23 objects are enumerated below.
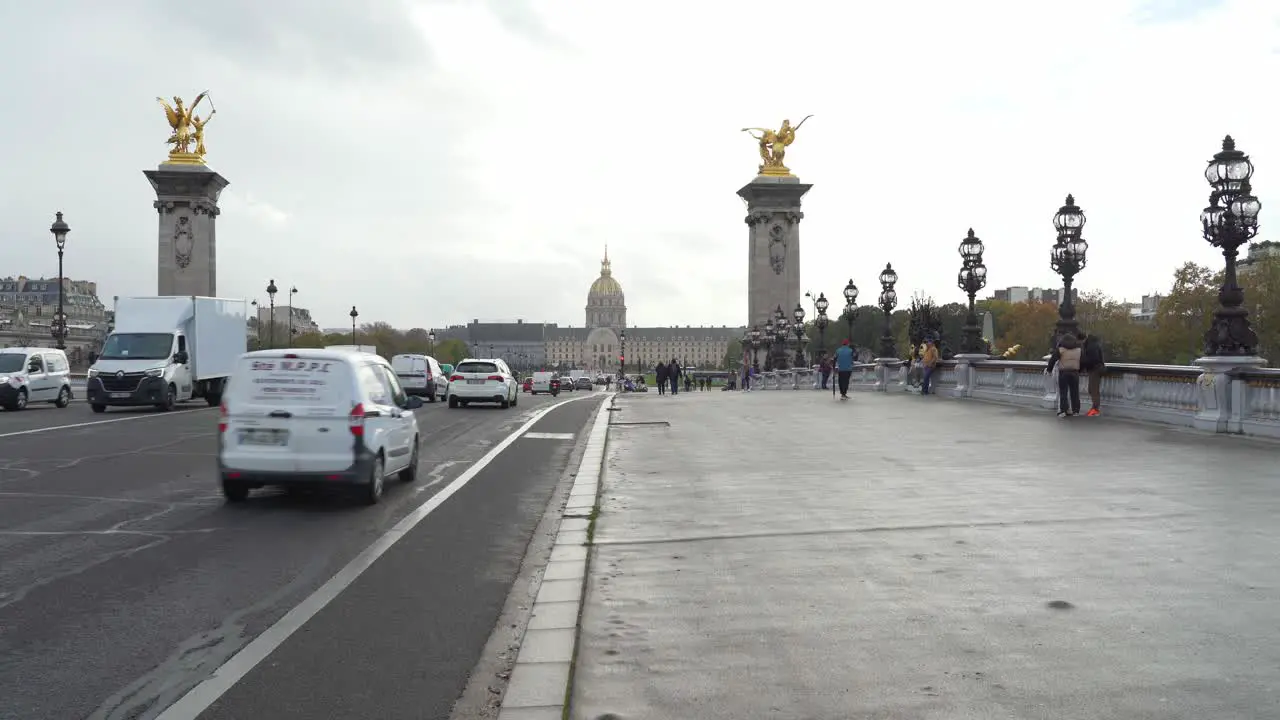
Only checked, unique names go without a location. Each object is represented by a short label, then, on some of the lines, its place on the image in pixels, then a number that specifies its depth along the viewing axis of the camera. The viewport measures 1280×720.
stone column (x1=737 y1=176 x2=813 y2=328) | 84.88
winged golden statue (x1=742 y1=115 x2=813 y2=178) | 87.75
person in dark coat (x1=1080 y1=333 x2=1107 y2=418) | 22.72
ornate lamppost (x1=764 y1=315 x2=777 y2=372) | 78.28
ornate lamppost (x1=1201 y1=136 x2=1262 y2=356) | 18.20
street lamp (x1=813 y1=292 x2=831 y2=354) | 58.03
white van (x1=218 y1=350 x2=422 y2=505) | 12.20
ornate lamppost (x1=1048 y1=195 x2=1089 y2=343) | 26.08
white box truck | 30.08
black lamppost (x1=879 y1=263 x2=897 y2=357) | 43.94
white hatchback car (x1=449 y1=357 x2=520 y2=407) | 36.28
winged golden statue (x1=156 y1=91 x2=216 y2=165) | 75.31
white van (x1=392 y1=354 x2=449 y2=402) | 43.38
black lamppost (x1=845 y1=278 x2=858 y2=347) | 52.09
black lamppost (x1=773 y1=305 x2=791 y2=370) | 73.44
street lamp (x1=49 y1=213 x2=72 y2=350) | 46.59
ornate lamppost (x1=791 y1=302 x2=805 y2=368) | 66.68
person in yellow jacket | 35.62
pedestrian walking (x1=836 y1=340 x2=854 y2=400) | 35.19
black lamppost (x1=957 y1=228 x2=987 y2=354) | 32.88
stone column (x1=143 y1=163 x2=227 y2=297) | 74.19
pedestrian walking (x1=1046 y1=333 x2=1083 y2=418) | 22.38
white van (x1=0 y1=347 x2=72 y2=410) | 32.09
